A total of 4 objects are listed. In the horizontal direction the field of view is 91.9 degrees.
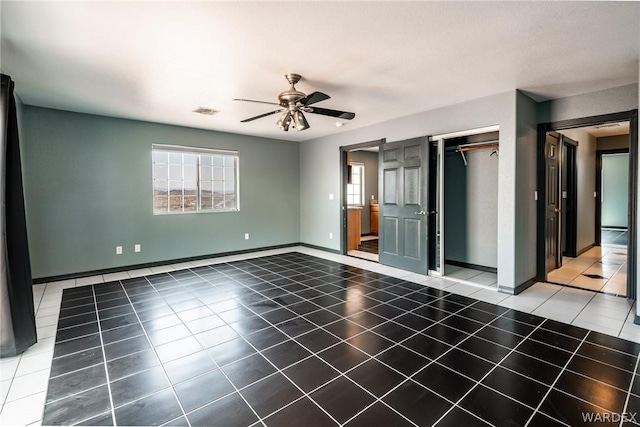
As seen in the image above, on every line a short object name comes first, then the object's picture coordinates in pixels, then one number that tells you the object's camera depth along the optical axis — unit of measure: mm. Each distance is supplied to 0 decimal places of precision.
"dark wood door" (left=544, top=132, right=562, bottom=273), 4402
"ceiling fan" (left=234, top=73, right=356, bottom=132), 3135
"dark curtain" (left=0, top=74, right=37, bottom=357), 2432
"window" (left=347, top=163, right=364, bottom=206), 8820
